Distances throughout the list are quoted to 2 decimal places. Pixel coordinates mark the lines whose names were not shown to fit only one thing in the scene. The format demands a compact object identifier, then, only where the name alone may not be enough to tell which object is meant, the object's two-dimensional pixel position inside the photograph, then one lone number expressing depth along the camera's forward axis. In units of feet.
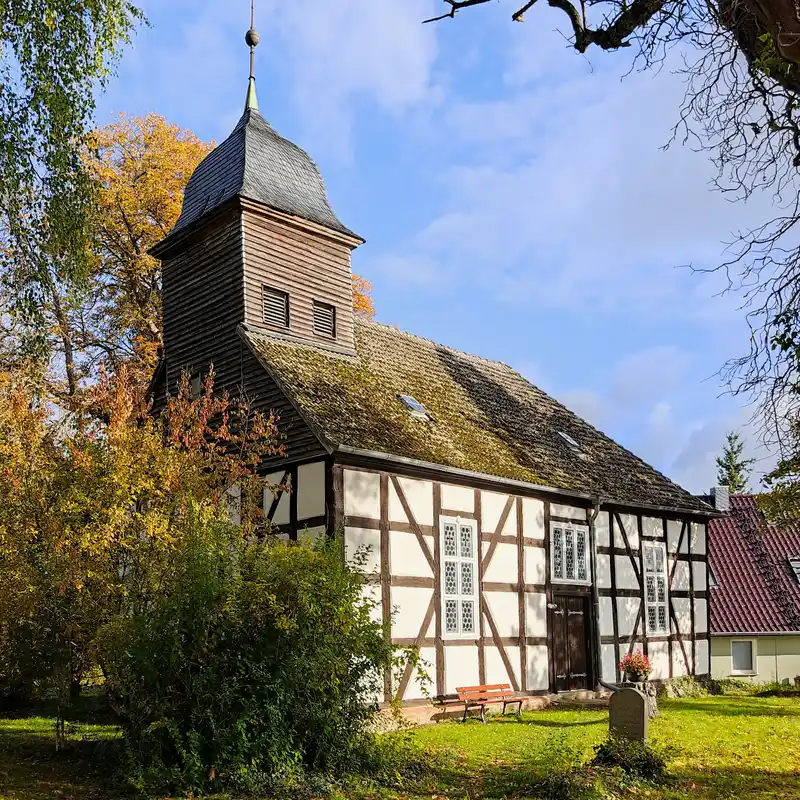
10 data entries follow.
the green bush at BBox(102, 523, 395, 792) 30.32
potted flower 47.50
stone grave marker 36.29
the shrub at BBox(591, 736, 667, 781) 32.94
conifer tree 187.42
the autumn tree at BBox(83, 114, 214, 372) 83.25
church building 50.08
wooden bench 50.85
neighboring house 90.69
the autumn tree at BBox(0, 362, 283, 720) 34.71
